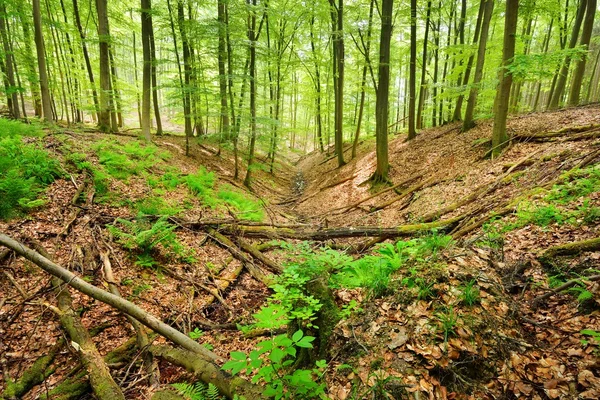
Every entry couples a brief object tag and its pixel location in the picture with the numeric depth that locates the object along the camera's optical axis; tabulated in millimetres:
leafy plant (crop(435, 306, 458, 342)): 2611
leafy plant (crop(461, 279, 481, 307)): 2820
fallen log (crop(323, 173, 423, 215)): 10703
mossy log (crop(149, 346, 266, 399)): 2588
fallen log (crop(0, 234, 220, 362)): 3299
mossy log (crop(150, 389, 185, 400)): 2729
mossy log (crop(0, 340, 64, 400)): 3001
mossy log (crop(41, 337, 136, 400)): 2984
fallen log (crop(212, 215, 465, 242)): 6367
